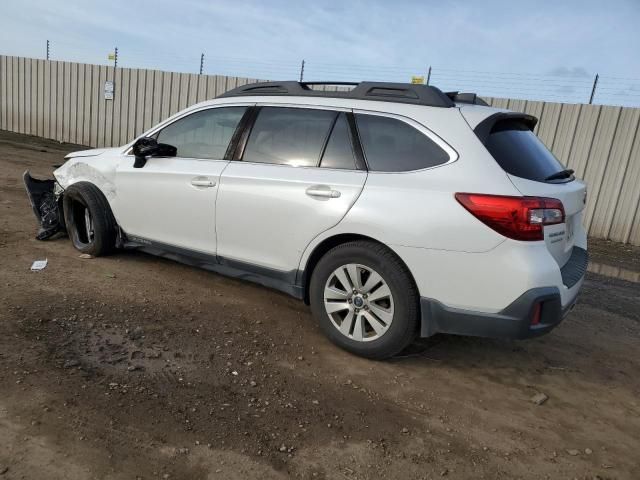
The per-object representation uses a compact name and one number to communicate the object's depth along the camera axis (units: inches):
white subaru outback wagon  120.6
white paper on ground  184.1
